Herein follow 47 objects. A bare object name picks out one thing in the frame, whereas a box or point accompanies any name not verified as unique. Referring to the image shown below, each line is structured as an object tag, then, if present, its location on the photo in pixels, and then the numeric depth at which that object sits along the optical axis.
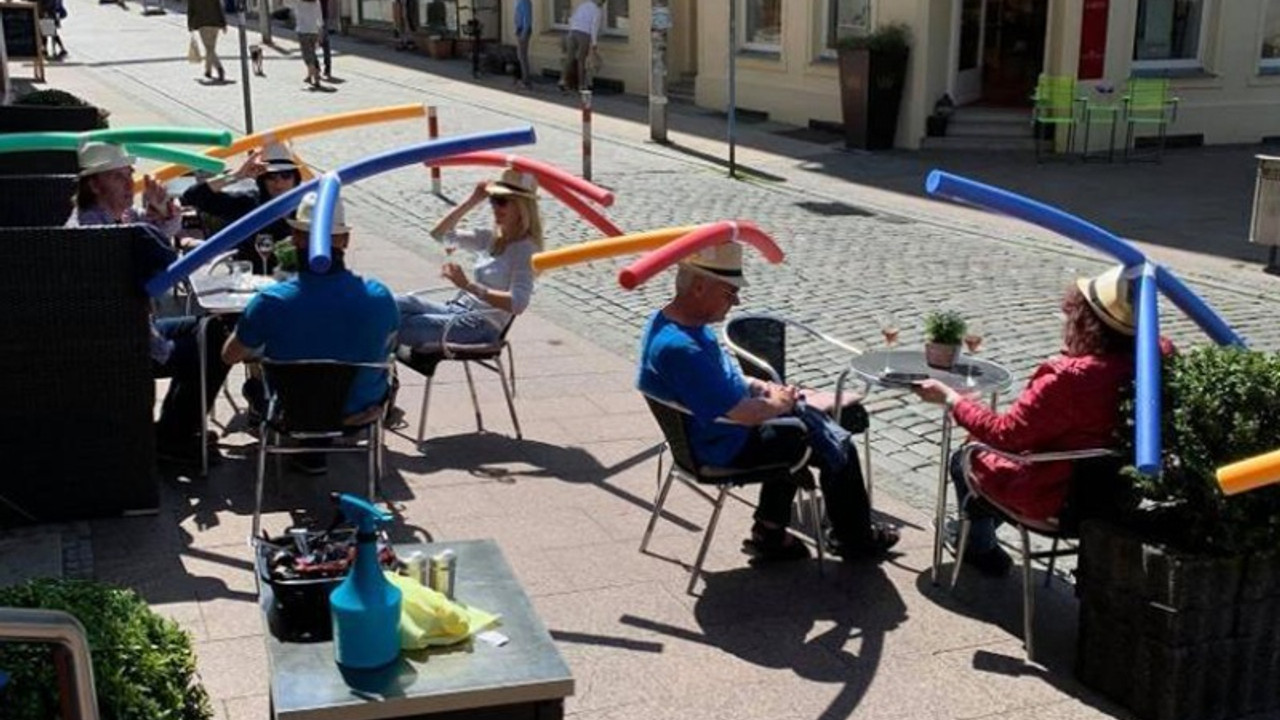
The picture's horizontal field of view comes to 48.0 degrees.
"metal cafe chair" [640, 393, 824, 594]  5.55
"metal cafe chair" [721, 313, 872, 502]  6.19
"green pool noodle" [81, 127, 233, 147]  6.75
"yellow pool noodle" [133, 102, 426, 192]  7.01
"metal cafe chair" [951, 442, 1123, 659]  4.97
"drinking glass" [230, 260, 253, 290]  7.22
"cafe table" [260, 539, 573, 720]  3.30
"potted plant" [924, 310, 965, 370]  5.88
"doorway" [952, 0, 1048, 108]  19.72
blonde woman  7.39
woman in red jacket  4.92
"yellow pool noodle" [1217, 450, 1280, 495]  3.50
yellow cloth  3.52
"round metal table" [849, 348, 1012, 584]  5.68
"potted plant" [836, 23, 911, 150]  18.34
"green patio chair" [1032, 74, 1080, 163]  17.77
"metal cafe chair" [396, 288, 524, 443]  7.40
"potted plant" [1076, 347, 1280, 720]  4.46
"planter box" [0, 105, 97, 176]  10.80
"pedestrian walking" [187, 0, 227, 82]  25.47
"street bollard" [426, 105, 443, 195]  13.19
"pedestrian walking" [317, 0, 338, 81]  26.25
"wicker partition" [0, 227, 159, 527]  5.84
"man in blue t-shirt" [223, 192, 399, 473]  5.91
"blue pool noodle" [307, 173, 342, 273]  5.05
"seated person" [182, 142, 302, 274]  8.35
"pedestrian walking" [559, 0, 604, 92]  24.42
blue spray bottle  3.36
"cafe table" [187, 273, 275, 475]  6.83
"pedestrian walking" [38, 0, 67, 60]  30.06
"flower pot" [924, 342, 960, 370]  5.89
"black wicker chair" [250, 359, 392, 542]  5.93
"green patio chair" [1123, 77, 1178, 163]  17.91
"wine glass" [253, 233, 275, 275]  7.88
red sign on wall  17.83
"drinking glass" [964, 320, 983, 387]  5.85
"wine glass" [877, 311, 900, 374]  9.72
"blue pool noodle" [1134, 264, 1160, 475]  4.23
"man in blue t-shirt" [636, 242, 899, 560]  5.42
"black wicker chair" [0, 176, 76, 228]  8.07
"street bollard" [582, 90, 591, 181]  15.37
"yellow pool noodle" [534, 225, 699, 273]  5.39
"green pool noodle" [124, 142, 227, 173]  7.09
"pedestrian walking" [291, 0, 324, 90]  24.83
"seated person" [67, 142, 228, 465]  6.93
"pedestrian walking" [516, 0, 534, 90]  26.16
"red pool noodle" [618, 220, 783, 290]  5.02
